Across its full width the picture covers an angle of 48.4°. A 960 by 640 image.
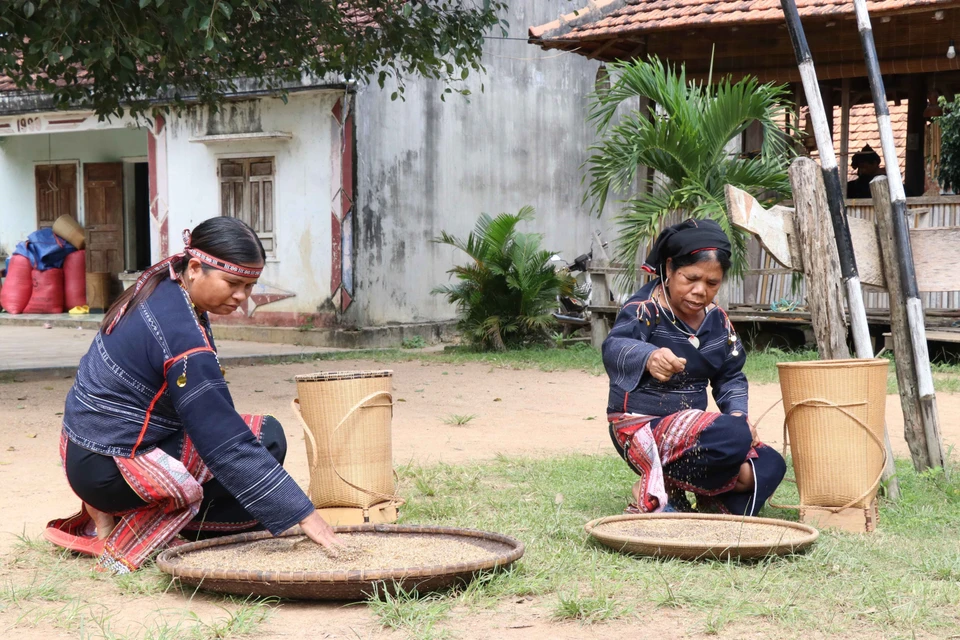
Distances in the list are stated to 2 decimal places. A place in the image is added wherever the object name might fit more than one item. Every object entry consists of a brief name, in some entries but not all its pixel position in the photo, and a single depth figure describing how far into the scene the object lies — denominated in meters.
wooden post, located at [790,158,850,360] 4.48
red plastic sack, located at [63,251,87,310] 15.93
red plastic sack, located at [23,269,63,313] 15.89
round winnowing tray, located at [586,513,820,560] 3.36
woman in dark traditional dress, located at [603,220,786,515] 3.85
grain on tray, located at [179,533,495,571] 3.20
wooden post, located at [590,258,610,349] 11.96
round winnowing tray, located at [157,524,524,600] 2.93
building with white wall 12.70
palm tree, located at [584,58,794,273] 8.58
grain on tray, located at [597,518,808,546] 3.52
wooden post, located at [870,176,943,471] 4.65
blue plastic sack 15.73
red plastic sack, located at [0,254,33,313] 15.86
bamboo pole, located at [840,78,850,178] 10.88
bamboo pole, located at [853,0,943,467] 4.61
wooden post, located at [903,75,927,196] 12.16
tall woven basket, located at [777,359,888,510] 3.96
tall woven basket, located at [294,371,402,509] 4.03
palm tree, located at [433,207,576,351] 11.43
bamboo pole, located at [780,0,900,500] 4.50
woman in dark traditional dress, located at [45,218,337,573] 3.19
